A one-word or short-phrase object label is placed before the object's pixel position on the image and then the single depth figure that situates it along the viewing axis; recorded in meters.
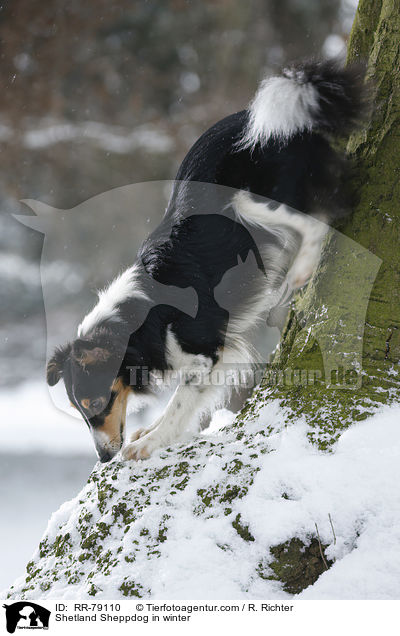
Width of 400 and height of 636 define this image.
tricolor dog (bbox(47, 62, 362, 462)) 4.31
